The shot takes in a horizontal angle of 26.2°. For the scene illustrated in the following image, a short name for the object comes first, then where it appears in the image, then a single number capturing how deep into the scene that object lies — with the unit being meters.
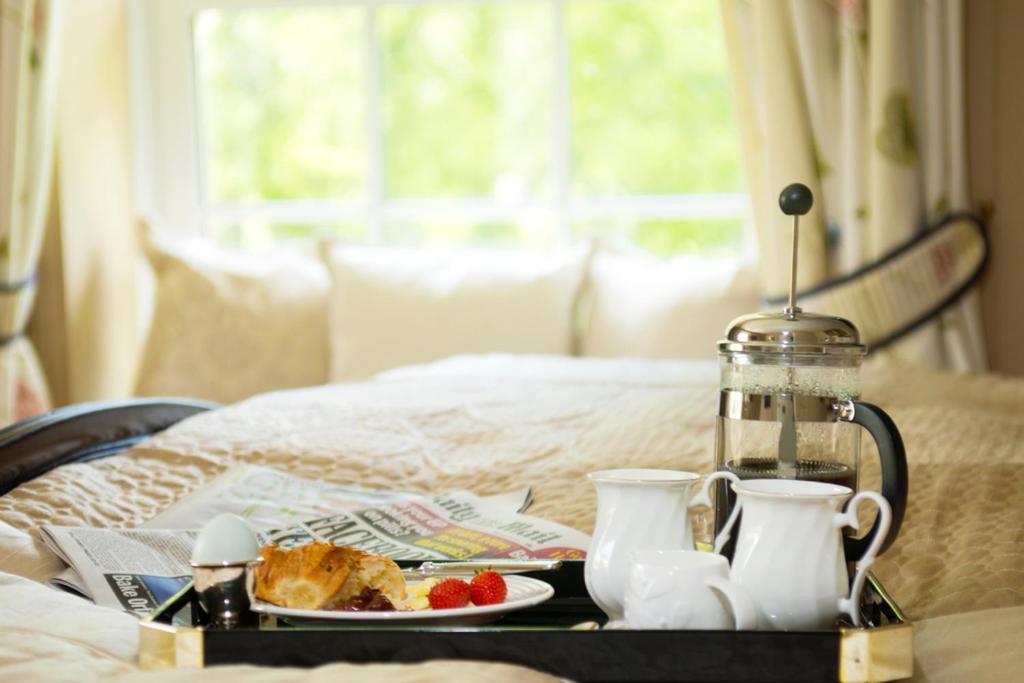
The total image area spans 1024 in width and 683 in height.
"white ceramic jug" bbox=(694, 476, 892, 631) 1.36
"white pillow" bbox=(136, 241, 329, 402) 3.82
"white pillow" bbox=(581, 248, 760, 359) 3.57
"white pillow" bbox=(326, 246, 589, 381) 3.68
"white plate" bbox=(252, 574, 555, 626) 1.38
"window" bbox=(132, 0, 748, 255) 4.16
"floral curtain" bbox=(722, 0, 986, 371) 3.34
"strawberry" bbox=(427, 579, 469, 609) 1.41
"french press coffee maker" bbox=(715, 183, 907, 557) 1.50
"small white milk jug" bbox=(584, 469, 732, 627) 1.41
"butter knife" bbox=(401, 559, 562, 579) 1.53
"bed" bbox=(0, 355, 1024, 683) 1.44
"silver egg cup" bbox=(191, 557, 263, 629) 1.39
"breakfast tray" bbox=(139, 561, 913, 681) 1.33
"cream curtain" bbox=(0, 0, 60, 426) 3.92
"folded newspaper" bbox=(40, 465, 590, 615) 1.61
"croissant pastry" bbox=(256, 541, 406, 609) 1.39
